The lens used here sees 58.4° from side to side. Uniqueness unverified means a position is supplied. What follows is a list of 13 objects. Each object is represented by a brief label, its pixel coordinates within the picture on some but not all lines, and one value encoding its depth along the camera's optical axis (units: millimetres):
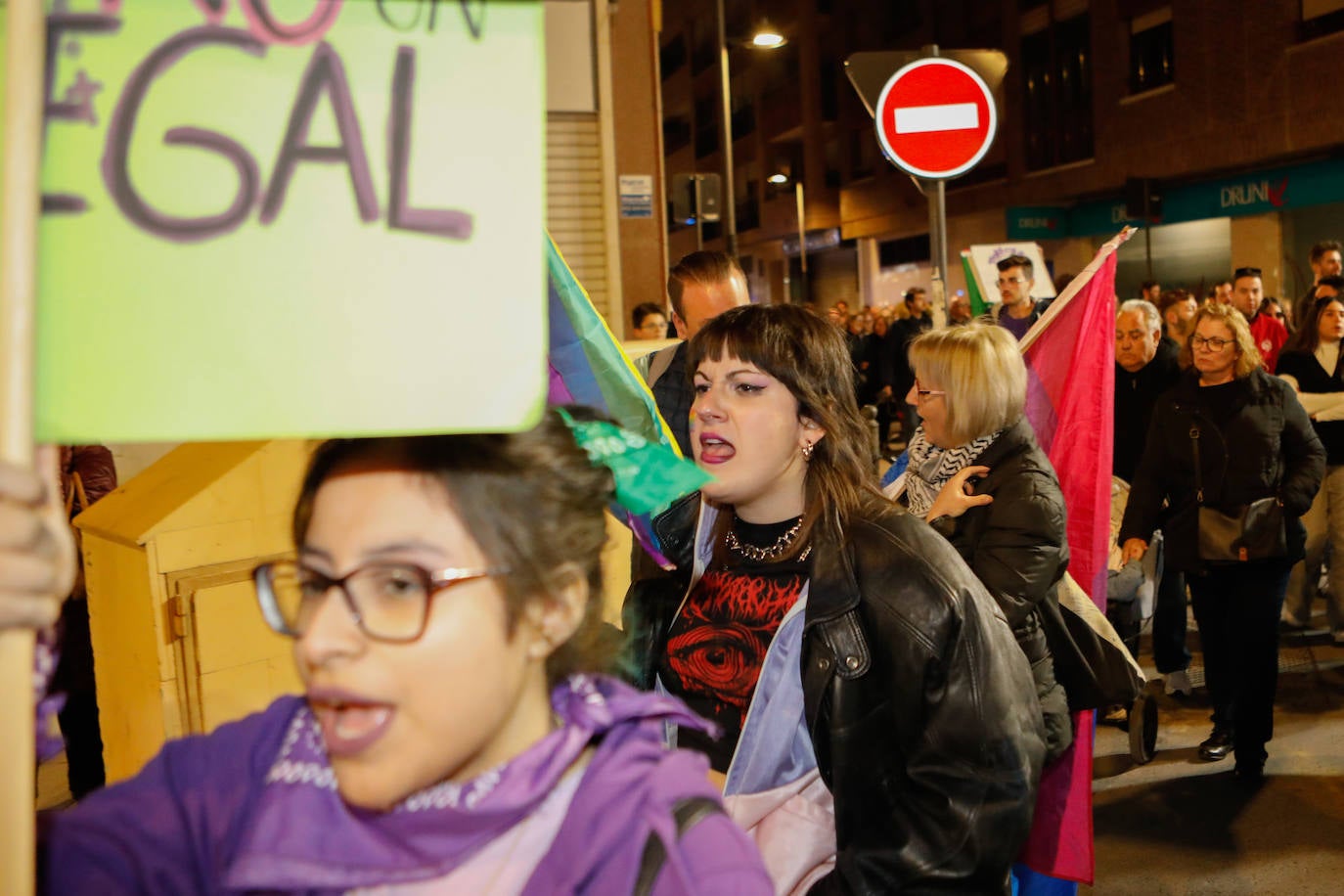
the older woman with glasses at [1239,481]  5129
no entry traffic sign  5137
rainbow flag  2521
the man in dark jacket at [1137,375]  6887
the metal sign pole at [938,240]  5203
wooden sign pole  923
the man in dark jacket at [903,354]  14336
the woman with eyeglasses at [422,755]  1189
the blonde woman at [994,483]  3314
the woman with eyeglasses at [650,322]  8844
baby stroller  5137
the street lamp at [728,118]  16641
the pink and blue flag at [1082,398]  4008
